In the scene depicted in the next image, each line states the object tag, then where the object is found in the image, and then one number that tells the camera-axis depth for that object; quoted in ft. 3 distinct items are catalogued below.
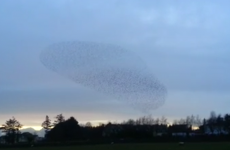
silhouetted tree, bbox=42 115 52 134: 643.45
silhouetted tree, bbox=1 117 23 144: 599.16
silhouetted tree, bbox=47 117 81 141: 446.19
